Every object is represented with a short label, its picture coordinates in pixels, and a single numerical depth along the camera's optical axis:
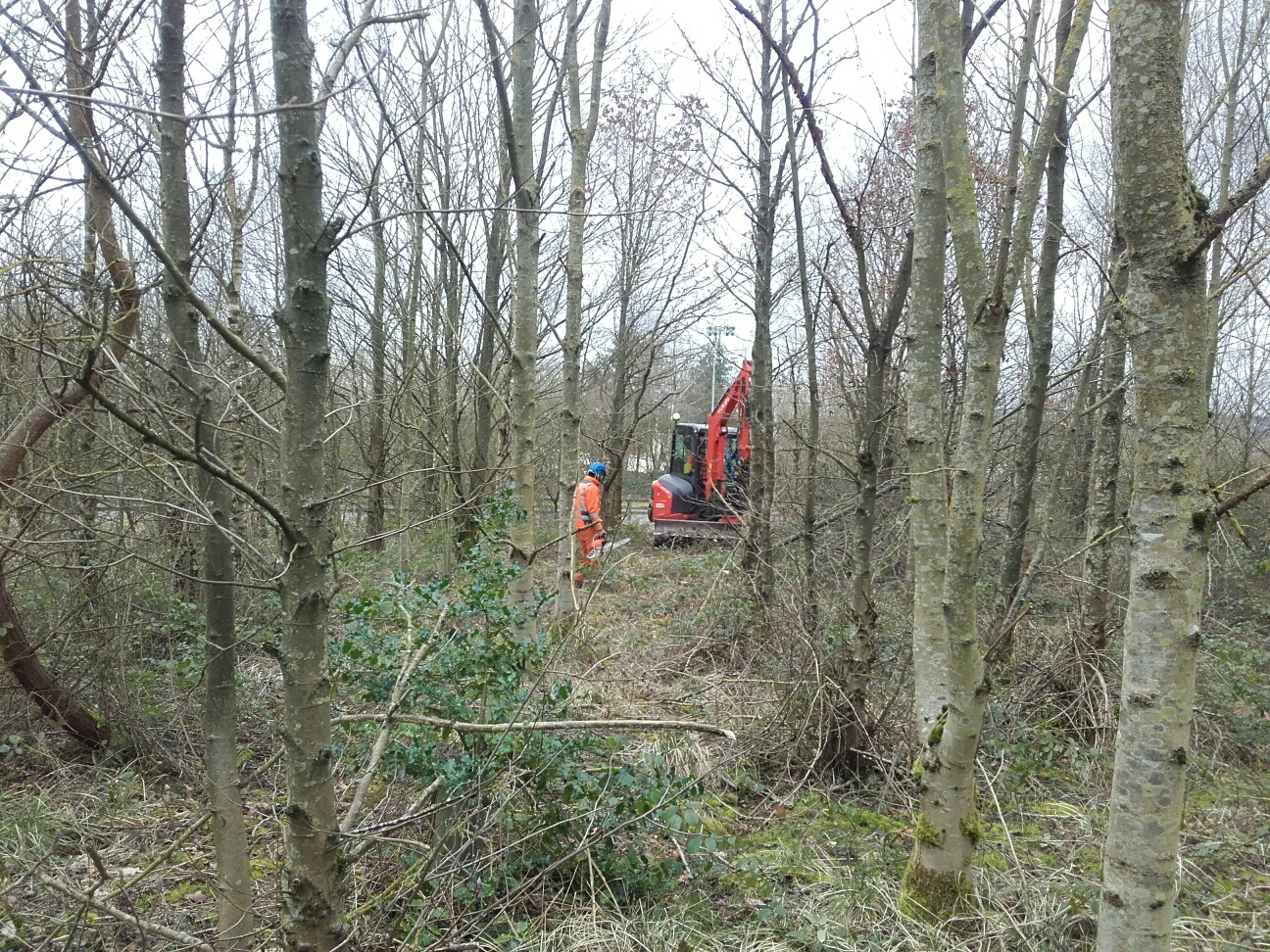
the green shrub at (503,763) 3.05
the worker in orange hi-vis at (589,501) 10.20
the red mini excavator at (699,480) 13.62
